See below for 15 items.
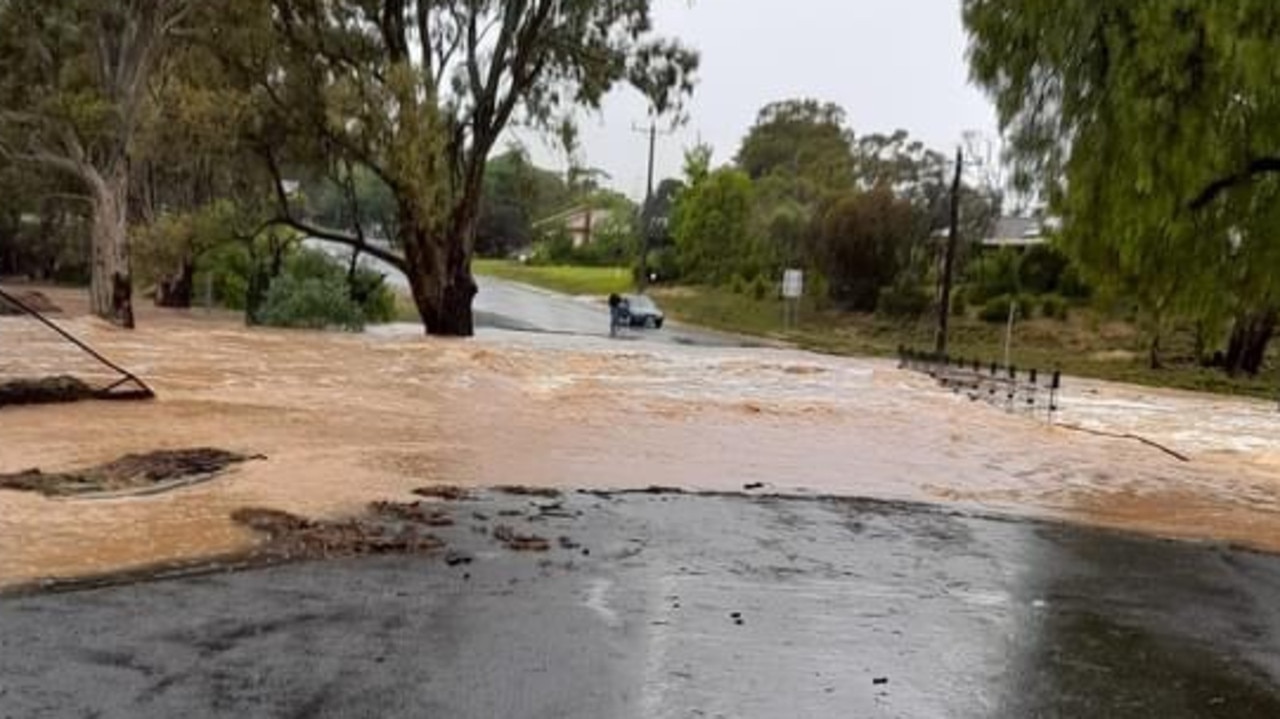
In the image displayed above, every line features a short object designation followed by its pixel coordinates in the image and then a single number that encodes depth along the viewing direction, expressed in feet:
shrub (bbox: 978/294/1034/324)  177.17
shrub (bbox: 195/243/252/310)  170.40
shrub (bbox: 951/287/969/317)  187.52
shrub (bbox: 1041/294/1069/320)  175.11
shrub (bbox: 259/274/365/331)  138.00
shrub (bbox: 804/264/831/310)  215.14
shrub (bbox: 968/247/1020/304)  188.65
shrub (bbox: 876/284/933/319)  195.72
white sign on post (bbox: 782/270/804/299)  193.36
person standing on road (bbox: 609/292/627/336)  175.42
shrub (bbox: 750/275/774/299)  229.25
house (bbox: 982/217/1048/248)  209.01
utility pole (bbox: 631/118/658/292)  265.95
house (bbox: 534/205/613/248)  383.78
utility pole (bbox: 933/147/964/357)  146.59
